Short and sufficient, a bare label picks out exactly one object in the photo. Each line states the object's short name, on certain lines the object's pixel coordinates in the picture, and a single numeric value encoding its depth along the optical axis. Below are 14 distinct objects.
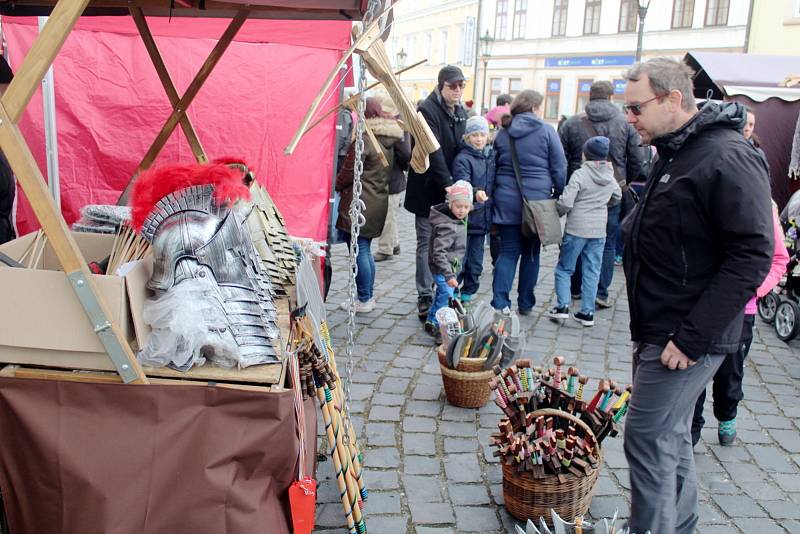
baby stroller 5.43
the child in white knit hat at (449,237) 4.76
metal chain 2.47
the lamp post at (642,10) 11.81
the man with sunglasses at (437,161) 5.07
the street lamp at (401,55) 23.54
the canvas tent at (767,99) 8.68
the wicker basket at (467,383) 3.83
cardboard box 1.90
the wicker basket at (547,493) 2.77
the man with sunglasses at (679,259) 2.19
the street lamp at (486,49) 23.60
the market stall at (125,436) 1.91
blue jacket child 5.16
